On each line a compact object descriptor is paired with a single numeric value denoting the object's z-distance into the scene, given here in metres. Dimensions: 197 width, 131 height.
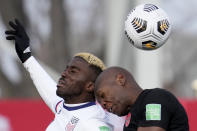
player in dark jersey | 9.12
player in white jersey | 11.37
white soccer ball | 11.30
